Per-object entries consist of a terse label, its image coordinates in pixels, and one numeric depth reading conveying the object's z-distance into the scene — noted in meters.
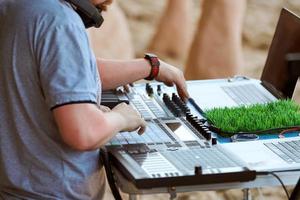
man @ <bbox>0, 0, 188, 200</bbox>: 3.04
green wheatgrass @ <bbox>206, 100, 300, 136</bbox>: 3.51
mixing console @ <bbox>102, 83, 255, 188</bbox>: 3.08
